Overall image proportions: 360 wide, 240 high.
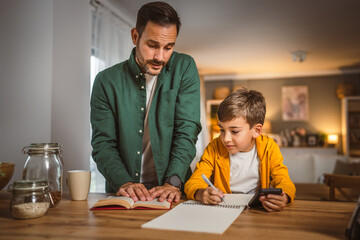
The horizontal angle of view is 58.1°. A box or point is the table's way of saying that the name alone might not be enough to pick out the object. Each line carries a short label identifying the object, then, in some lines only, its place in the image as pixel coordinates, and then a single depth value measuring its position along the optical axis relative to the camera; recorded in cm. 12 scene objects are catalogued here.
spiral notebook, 80
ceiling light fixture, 609
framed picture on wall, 808
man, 136
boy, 137
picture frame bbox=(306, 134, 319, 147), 778
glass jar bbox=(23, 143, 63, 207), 109
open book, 102
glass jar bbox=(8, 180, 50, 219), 91
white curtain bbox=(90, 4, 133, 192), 348
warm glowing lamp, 763
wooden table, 75
